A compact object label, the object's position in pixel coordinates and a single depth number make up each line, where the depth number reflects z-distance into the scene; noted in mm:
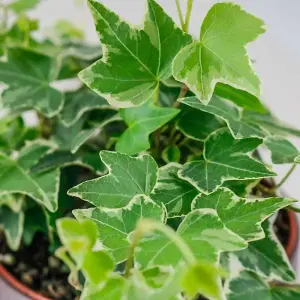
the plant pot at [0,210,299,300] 651
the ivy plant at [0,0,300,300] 426
